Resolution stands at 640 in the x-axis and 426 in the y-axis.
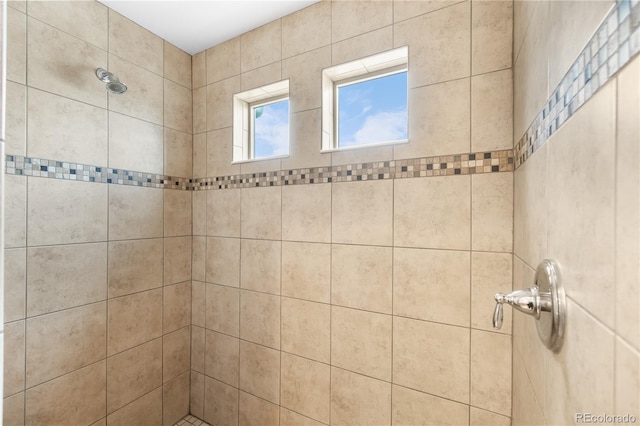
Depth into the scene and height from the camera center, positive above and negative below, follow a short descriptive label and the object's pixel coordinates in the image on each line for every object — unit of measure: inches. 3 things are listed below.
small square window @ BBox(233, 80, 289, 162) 76.9 +25.3
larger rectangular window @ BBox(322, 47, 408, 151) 61.6 +25.8
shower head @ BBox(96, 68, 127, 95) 57.7 +26.8
